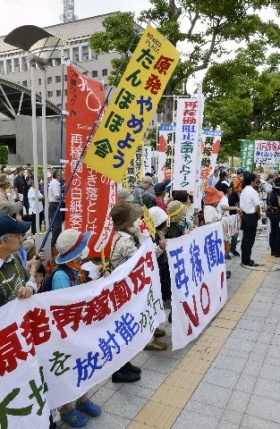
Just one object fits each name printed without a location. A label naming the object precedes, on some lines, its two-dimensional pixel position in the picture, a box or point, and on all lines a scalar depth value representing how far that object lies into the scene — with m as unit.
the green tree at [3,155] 30.25
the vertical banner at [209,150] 10.20
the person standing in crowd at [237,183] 13.13
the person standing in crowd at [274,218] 8.33
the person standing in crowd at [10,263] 2.67
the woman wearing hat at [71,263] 3.07
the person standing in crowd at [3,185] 6.93
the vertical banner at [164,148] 11.04
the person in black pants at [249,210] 7.76
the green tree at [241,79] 14.73
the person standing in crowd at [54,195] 9.59
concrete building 33.62
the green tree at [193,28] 12.87
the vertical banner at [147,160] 14.84
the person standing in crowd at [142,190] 7.05
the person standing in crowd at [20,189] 12.38
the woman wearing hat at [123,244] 3.94
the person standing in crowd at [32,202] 11.52
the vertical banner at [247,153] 16.53
